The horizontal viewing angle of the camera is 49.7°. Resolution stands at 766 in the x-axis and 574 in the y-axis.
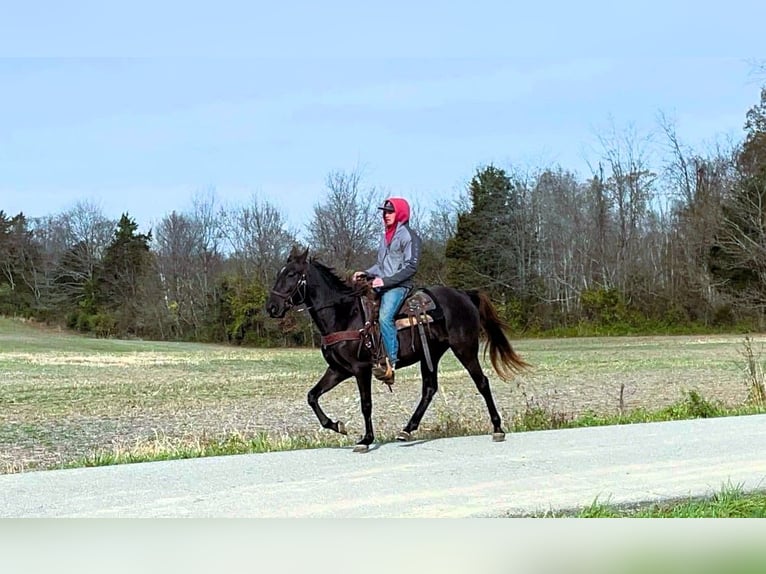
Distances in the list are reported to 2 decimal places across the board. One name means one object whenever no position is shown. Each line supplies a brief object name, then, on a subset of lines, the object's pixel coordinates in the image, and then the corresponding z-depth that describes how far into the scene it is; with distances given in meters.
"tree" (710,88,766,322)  48.88
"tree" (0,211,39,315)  76.25
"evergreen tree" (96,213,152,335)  70.75
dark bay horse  7.91
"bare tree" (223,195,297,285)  53.03
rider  8.04
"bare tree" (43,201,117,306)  74.75
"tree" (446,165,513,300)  52.53
